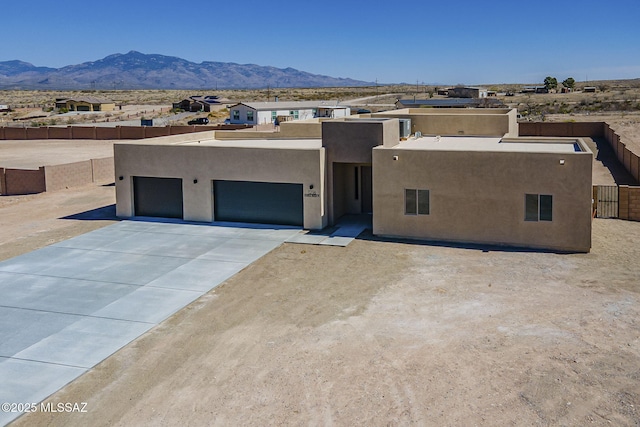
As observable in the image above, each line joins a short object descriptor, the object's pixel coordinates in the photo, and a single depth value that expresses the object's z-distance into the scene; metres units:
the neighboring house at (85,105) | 106.94
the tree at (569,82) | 139.85
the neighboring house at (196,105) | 97.94
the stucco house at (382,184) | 21.16
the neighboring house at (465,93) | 96.26
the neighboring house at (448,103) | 71.12
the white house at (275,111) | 72.00
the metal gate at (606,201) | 26.23
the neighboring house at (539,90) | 132.75
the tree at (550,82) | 134.62
